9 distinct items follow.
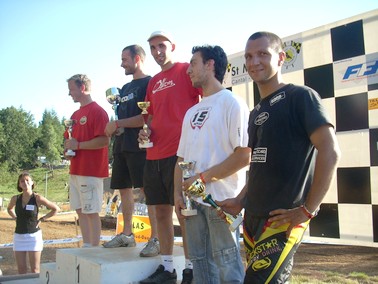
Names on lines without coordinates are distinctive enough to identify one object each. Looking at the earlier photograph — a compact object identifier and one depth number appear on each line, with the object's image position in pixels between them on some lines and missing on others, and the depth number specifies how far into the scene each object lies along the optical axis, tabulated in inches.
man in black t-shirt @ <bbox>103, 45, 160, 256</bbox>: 121.9
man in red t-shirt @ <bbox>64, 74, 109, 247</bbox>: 139.7
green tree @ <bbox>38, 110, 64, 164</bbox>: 1994.3
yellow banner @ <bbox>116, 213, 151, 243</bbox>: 235.5
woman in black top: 182.1
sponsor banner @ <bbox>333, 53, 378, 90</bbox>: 156.3
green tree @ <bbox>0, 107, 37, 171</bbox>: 1972.2
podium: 99.9
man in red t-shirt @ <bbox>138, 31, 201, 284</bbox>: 102.8
